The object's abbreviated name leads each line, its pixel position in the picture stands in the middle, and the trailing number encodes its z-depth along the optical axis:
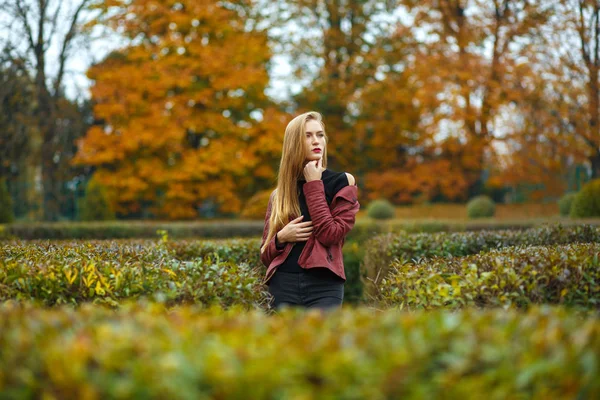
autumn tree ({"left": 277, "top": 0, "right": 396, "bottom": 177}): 20.78
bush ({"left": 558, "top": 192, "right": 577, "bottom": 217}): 15.20
